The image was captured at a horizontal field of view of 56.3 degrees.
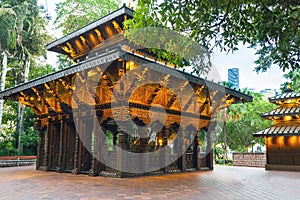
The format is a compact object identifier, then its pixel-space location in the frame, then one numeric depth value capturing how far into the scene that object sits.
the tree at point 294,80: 16.43
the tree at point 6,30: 18.23
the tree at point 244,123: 26.89
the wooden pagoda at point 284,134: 14.60
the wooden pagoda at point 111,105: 10.12
